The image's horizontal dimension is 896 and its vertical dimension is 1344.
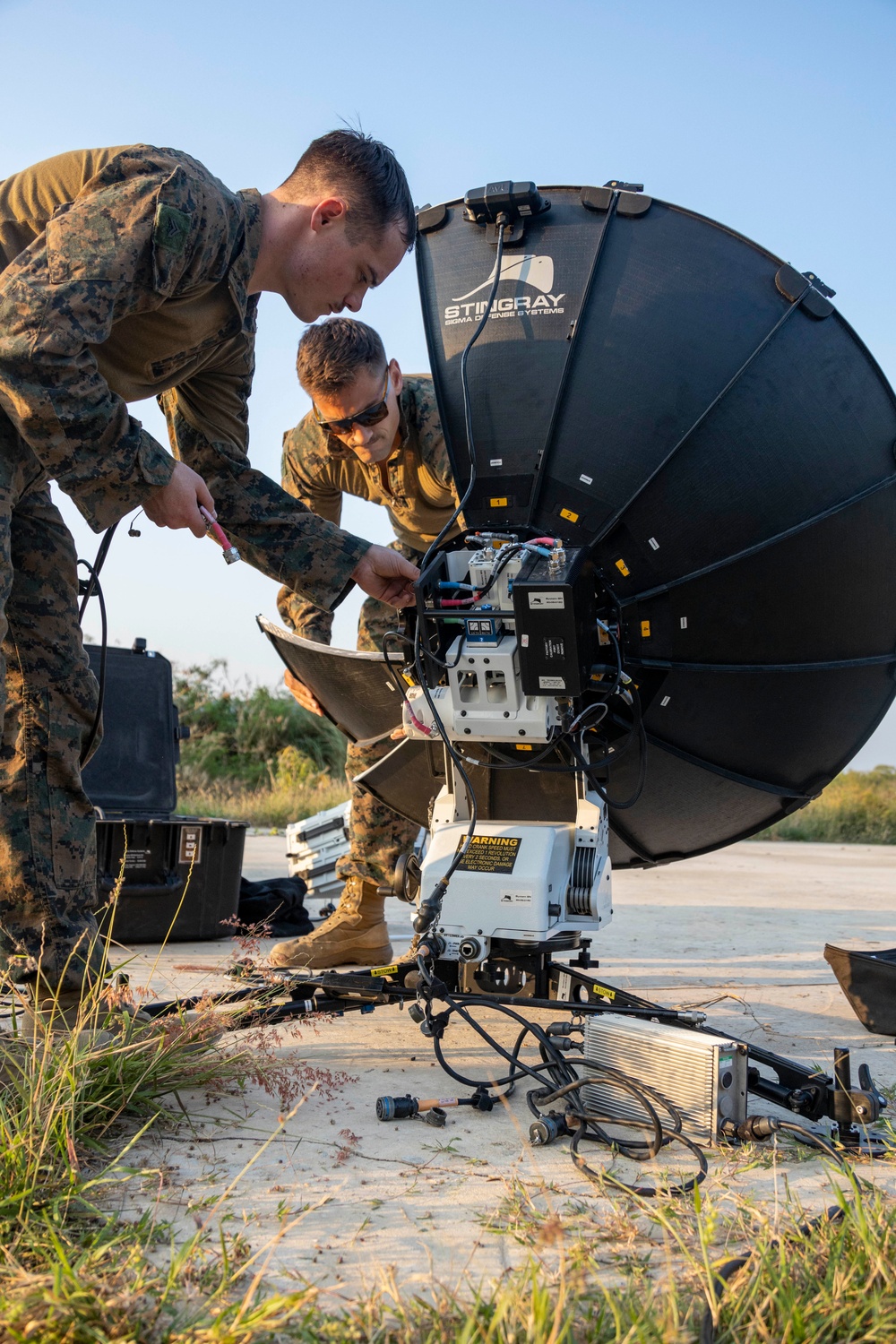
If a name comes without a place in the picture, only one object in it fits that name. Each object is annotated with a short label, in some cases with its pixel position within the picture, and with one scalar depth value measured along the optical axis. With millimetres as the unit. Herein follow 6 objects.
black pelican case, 4996
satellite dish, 3014
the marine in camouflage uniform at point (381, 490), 4164
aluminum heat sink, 2232
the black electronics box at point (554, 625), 2701
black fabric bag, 5516
